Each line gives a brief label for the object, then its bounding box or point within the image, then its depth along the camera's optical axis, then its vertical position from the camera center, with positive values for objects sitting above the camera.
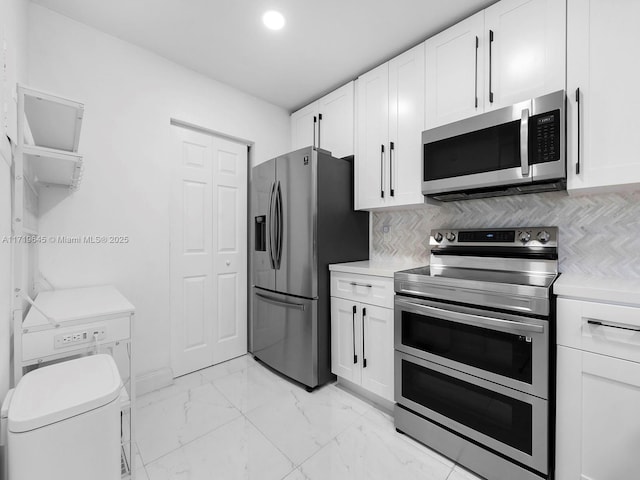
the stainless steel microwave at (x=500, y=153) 1.50 +0.50
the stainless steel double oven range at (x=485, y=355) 1.32 -0.61
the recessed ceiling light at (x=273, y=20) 1.91 +1.47
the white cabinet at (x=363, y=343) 1.99 -0.77
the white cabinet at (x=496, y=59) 1.56 +1.08
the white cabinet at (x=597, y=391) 1.14 -0.64
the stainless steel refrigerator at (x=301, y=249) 2.29 -0.10
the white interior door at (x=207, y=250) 2.56 -0.12
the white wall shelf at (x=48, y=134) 1.16 +0.50
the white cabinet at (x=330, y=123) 2.64 +1.14
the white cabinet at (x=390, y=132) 2.13 +0.84
